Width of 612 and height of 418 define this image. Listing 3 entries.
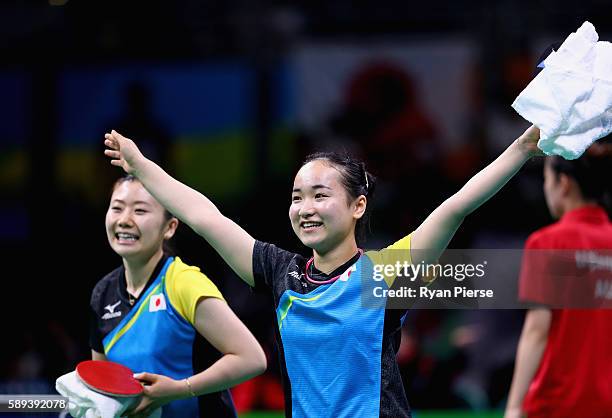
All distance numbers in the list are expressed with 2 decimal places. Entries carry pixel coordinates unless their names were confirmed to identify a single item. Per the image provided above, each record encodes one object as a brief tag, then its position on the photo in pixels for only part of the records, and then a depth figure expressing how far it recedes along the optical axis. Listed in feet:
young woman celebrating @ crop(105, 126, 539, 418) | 27.45
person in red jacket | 39.17
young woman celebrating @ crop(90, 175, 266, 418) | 31.68
